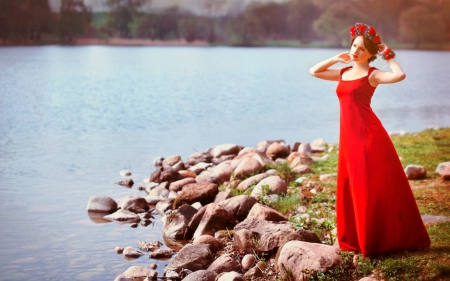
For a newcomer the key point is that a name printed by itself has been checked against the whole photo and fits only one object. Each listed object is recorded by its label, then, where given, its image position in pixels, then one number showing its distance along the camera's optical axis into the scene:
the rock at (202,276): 6.19
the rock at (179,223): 8.20
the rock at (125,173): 12.33
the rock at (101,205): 9.54
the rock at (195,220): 8.19
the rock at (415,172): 8.45
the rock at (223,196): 8.87
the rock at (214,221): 7.85
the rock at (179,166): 11.96
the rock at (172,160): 12.61
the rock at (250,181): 9.29
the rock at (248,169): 9.91
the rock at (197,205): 8.97
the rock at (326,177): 9.01
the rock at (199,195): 9.23
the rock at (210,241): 7.29
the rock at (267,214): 7.29
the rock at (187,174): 11.34
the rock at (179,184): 10.31
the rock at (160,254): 7.54
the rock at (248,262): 6.55
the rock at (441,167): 8.37
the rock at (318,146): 12.55
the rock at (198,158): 12.66
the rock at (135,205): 9.48
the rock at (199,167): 11.73
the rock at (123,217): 9.10
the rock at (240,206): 8.04
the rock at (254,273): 6.21
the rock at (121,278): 6.60
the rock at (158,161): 13.18
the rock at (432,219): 6.44
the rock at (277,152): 11.79
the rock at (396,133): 13.50
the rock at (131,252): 7.56
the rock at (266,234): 6.34
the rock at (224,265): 6.47
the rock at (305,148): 12.43
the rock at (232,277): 5.89
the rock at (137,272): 6.79
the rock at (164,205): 9.44
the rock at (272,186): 8.64
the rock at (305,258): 5.52
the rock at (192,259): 6.80
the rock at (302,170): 9.65
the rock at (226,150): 12.86
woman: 5.35
